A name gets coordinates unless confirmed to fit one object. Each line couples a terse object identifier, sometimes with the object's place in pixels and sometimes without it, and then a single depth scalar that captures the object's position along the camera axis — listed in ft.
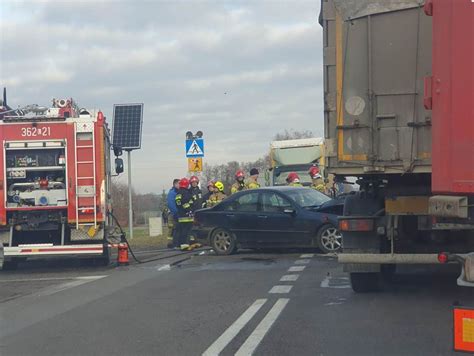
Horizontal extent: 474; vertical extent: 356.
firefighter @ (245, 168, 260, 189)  60.75
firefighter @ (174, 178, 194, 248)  59.26
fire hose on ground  49.59
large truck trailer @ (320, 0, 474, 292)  25.50
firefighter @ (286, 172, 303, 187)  61.67
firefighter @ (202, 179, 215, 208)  62.44
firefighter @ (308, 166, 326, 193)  60.60
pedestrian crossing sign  71.00
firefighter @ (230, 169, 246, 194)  61.87
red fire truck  47.24
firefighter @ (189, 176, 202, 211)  60.08
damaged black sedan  48.44
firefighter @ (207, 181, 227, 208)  62.34
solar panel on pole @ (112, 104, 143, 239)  69.10
